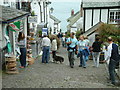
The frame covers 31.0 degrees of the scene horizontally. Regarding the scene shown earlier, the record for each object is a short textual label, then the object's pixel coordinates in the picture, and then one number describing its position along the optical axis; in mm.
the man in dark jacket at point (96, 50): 10643
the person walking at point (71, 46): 10336
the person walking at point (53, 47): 12227
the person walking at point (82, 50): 10461
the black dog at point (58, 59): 12023
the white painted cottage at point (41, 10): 31959
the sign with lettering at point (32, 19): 12996
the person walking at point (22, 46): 9352
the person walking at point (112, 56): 7469
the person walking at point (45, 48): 11141
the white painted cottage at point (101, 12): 25328
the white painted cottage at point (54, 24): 48778
